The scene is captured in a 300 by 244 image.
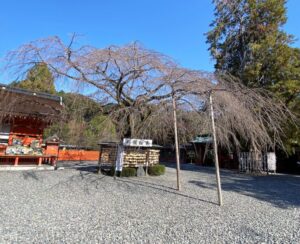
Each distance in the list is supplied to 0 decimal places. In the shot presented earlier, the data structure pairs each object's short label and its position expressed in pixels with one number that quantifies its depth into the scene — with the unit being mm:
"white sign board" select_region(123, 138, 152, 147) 9039
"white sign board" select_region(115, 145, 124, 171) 9164
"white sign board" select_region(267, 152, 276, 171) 13709
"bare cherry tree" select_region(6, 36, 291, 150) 6320
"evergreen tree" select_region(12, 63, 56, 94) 6645
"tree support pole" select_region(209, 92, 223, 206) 5512
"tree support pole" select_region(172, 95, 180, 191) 6973
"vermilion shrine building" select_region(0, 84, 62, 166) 9320
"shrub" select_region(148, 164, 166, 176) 10297
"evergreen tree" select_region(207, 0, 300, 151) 12961
